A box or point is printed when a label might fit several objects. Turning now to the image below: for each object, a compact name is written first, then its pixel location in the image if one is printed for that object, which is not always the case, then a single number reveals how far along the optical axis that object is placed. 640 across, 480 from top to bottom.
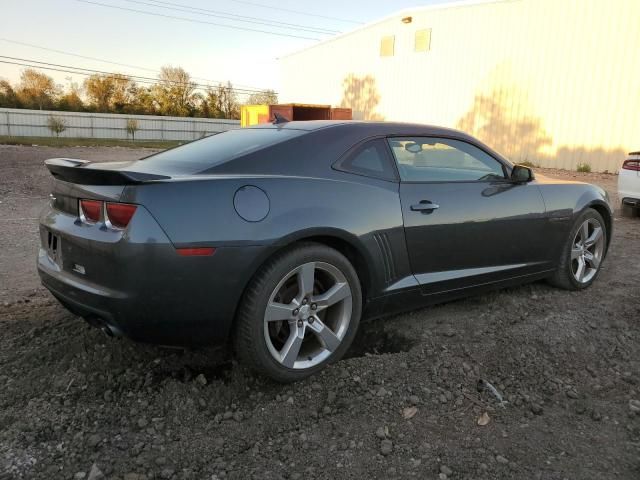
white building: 18.00
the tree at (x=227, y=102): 61.47
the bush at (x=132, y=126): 46.03
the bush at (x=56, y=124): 42.07
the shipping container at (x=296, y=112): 23.12
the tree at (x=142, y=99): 59.34
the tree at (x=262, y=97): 62.69
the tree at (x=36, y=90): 52.32
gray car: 2.50
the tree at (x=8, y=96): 50.75
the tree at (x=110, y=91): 57.75
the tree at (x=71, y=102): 54.03
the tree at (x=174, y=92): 59.34
